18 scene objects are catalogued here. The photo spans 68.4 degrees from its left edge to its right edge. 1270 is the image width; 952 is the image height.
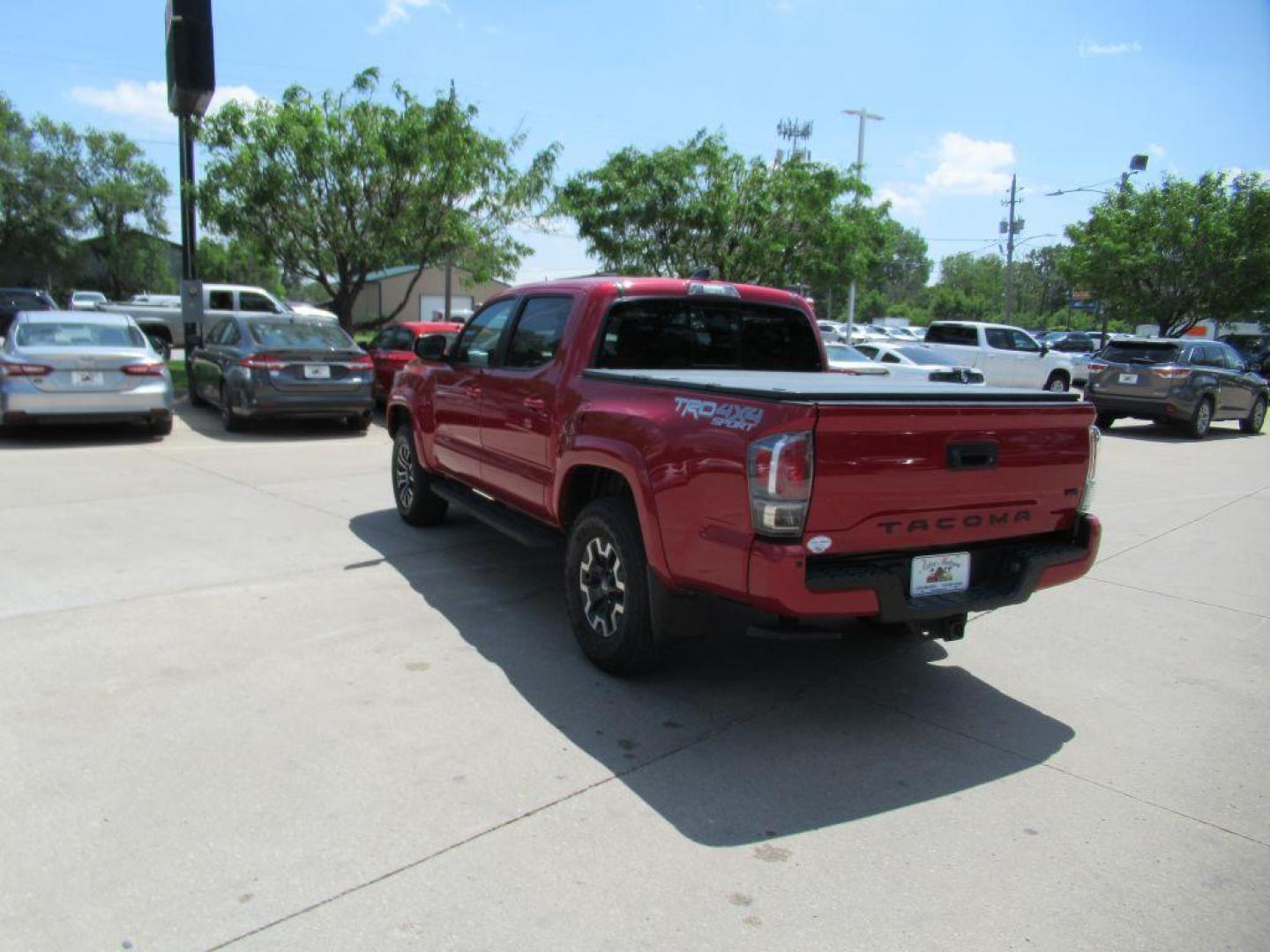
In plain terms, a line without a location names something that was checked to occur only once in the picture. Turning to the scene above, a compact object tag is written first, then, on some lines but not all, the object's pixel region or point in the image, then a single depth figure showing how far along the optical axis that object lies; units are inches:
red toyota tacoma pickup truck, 135.3
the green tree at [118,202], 2031.3
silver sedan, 394.6
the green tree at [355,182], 593.0
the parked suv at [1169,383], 598.2
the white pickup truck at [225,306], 892.0
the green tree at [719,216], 709.3
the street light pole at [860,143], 1354.5
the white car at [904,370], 641.0
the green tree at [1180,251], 1018.7
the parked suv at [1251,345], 1398.3
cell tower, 2206.0
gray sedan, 448.5
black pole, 596.7
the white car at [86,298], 1313.7
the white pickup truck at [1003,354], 861.2
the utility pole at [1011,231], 1940.2
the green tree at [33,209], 1838.1
